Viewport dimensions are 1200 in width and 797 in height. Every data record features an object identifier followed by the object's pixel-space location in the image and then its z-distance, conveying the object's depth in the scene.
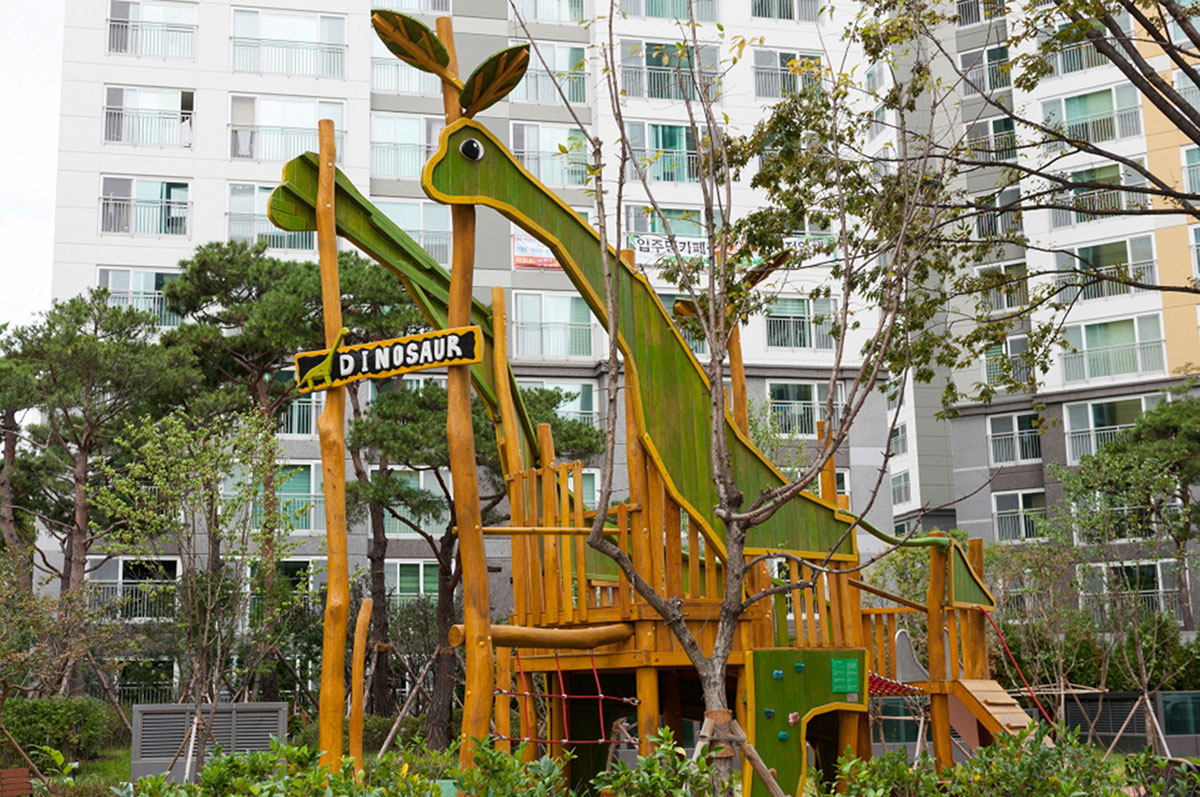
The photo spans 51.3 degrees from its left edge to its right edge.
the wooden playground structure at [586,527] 7.72
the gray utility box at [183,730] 17.06
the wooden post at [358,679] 8.06
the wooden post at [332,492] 7.59
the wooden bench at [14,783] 12.35
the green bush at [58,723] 20.55
